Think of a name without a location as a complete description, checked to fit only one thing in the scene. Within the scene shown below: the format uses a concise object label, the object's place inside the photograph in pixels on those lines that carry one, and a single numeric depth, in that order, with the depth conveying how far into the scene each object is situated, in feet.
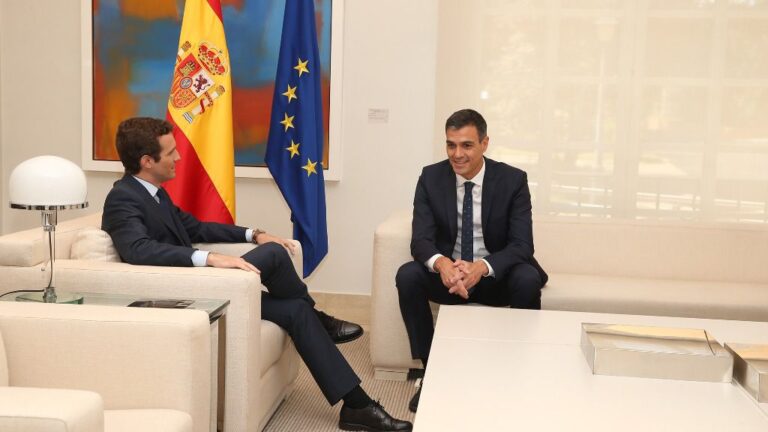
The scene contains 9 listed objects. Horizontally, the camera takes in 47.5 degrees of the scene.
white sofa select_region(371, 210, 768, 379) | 13.55
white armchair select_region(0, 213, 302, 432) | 9.81
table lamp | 8.97
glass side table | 9.22
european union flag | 15.74
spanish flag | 14.83
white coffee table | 6.93
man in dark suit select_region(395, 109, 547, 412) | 12.71
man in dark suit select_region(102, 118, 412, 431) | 10.61
